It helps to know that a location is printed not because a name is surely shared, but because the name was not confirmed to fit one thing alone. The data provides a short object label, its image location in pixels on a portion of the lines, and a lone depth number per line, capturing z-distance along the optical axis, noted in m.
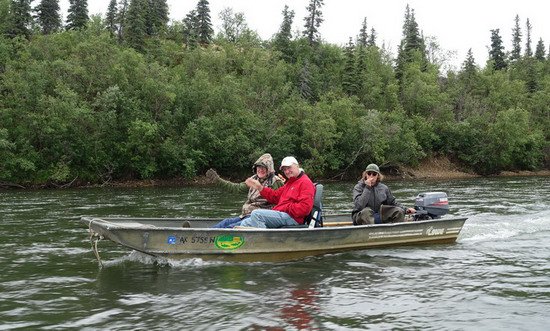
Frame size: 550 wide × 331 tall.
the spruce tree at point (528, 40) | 112.98
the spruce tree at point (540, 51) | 101.94
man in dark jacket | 11.82
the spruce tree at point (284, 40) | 78.62
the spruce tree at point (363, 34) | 98.25
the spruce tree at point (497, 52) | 91.06
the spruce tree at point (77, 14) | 71.00
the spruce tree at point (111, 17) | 84.06
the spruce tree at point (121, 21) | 74.62
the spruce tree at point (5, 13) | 59.64
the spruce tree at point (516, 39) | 111.07
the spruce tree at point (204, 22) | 82.25
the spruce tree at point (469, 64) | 79.88
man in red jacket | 10.17
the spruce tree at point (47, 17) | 71.94
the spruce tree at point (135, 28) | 64.12
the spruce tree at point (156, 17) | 75.46
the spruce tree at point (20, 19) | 60.19
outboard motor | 13.25
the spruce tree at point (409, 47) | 78.62
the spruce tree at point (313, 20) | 85.62
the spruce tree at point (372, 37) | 101.36
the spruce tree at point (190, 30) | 74.90
